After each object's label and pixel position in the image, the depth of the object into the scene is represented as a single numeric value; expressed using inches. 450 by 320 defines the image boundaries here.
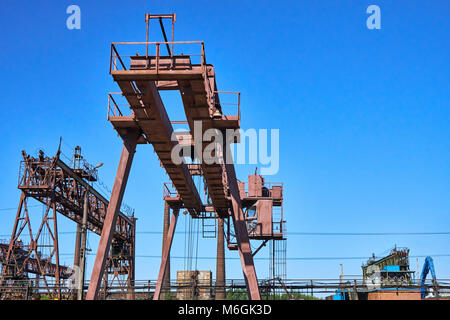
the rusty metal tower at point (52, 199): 1337.4
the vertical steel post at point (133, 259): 1914.9
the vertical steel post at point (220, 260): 1706.9
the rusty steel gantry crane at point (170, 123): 550.9
